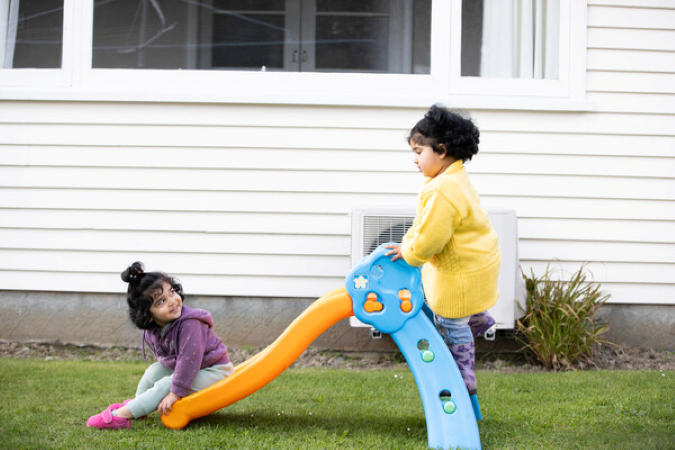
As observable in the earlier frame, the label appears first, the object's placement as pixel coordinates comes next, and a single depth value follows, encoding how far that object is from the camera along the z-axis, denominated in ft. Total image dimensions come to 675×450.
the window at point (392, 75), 15.23
